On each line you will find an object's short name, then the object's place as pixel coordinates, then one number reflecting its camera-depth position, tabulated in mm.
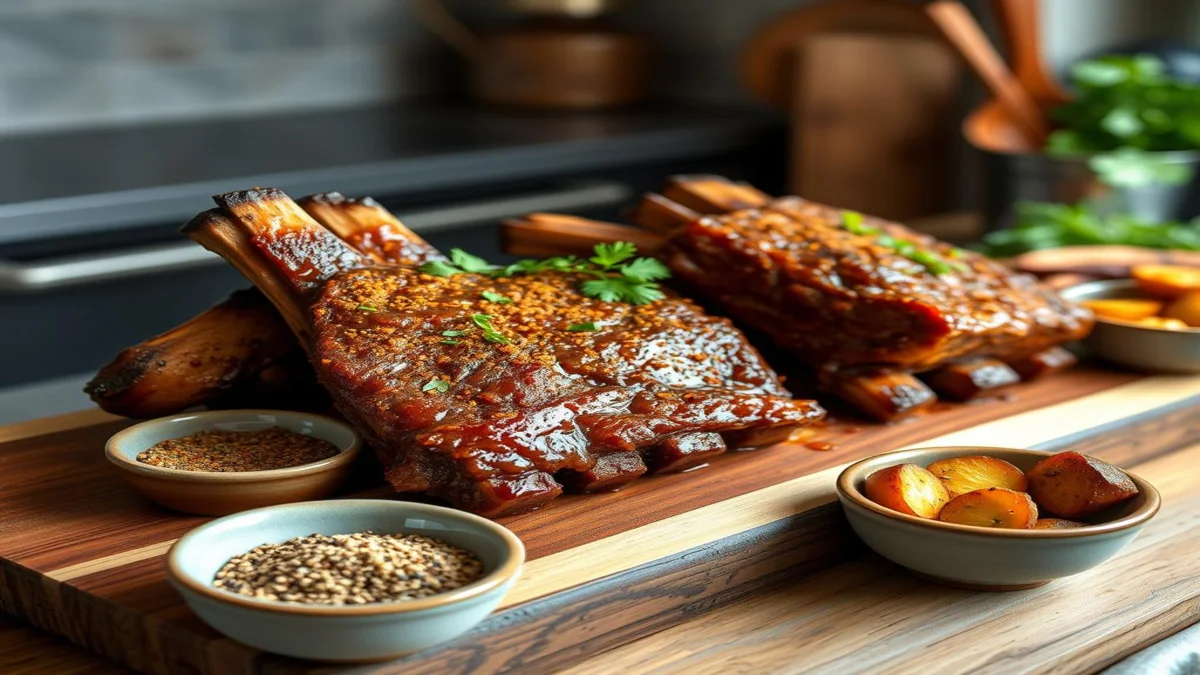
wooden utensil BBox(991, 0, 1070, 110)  1610
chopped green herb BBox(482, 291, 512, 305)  1012
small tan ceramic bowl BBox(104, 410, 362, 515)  920
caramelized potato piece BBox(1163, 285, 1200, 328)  1177
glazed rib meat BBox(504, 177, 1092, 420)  1069
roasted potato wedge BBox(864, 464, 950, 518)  926
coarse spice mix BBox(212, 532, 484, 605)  835
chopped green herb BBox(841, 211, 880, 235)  1131
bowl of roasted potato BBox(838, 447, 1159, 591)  904
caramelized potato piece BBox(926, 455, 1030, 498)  949
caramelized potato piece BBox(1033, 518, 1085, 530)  917
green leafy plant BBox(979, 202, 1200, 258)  1357
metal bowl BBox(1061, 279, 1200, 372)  1151
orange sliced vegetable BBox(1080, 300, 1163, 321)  1196
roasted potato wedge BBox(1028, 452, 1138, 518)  929
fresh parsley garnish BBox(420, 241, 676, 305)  1040
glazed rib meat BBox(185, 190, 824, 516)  930
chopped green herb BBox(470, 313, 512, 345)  974
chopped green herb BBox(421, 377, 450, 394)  944
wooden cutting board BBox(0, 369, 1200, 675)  860
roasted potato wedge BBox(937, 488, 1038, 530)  908
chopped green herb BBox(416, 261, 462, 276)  1033
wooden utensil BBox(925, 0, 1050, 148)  1550
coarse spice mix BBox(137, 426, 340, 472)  947
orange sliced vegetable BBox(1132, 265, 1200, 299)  1199
